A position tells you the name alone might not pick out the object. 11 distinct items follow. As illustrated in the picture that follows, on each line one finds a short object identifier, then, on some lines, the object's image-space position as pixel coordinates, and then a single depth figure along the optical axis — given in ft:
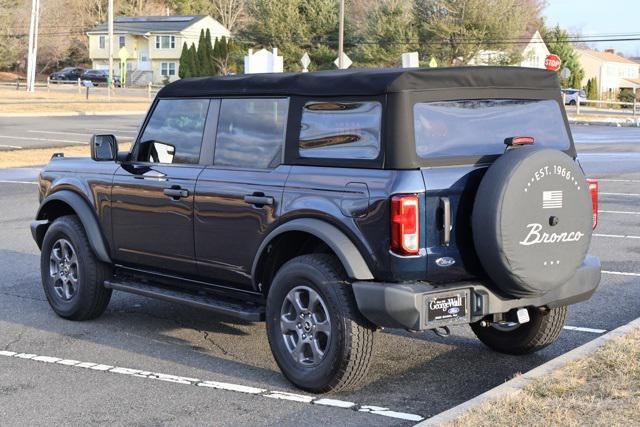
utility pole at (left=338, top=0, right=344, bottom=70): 150.30
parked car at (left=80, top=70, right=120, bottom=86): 271.49
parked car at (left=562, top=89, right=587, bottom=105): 230.68
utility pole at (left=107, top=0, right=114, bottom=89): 174.51
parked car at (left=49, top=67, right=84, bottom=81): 285.23
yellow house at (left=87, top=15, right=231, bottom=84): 304.79
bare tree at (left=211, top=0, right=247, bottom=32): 363.35
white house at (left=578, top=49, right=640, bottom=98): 366.02
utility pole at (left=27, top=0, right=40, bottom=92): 207.31
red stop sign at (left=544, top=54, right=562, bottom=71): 158.20
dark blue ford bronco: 18.11
